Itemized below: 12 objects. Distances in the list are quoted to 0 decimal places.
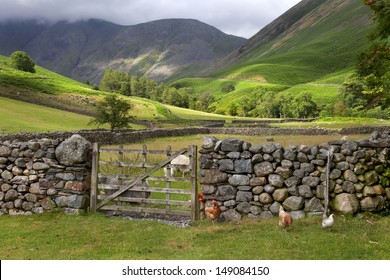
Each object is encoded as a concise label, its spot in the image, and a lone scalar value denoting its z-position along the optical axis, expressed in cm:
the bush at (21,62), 16700
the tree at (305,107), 13638
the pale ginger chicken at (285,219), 1162
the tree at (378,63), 2378
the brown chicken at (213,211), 1289
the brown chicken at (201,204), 1369
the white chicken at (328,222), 1141
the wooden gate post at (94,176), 1473
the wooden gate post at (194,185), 1357
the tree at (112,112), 5422
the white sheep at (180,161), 2230
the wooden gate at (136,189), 1367
